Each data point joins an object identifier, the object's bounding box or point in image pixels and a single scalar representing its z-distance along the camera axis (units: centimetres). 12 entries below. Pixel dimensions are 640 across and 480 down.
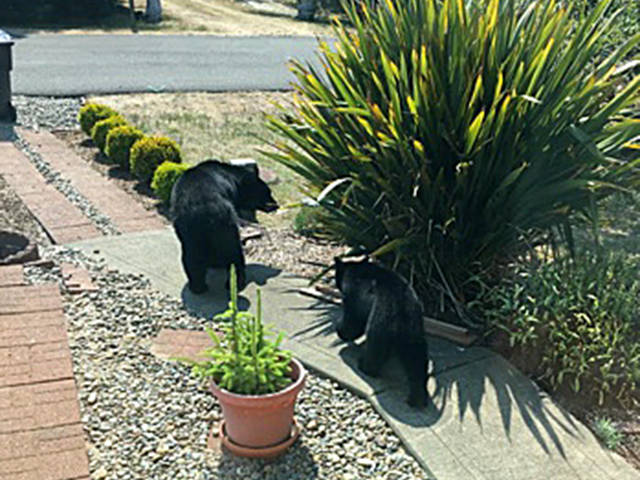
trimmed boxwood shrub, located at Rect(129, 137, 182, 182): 967
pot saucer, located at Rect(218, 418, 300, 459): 453
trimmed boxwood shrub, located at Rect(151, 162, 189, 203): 894
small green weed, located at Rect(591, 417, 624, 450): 496
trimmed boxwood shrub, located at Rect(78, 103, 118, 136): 1134
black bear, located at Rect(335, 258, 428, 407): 512
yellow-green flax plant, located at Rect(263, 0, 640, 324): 598
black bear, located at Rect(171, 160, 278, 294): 649
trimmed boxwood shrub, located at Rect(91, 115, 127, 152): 1080
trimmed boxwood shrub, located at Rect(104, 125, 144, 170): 1024
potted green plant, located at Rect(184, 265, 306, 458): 446
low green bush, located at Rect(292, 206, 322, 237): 836
